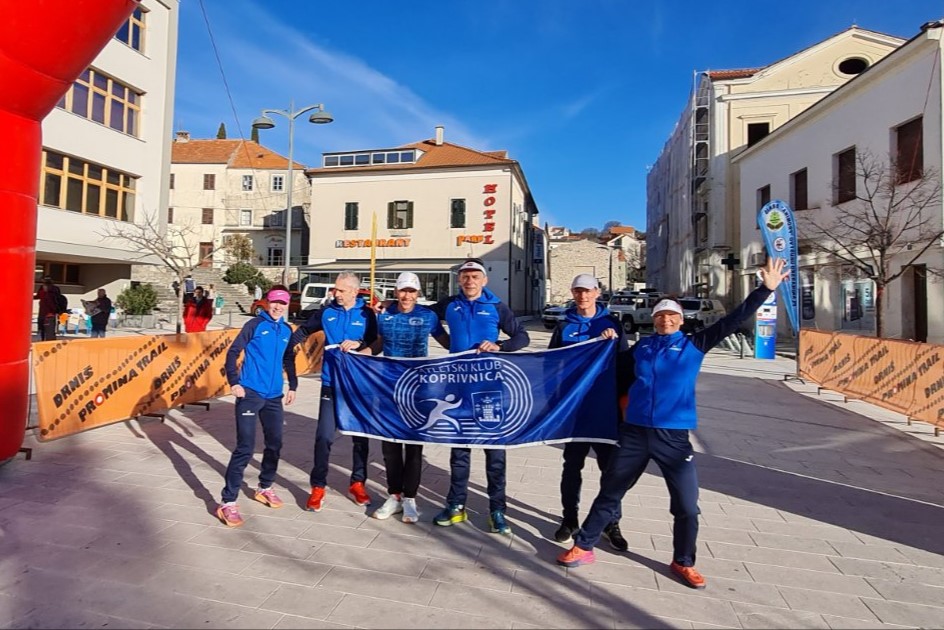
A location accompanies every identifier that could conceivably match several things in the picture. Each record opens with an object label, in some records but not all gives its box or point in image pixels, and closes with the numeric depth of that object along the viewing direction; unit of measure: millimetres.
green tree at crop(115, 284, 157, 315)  22234
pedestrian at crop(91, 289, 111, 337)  14969
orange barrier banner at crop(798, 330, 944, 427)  7992
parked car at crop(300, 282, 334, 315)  28166
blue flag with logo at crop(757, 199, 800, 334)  14242
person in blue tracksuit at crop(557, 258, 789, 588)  3406
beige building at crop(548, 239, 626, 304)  74625
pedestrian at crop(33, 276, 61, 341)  12781
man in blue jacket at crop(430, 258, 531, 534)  4160
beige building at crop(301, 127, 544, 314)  34625
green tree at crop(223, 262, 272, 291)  37594
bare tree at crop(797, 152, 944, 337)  15148
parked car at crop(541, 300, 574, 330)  31469
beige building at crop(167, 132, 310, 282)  49094
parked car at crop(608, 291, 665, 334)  29312
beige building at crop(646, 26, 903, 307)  27438
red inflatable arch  4586
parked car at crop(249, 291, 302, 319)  28356
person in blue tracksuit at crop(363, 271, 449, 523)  4383
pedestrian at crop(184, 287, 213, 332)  12661
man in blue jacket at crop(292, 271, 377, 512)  4547
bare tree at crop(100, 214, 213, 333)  19406
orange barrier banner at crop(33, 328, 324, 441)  6297
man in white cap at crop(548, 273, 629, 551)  3968
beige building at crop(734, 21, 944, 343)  16141
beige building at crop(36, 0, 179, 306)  19312
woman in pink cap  4219
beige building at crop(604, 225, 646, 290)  80938
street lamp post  21453
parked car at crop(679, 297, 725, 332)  24672
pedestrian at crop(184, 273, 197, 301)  25938
